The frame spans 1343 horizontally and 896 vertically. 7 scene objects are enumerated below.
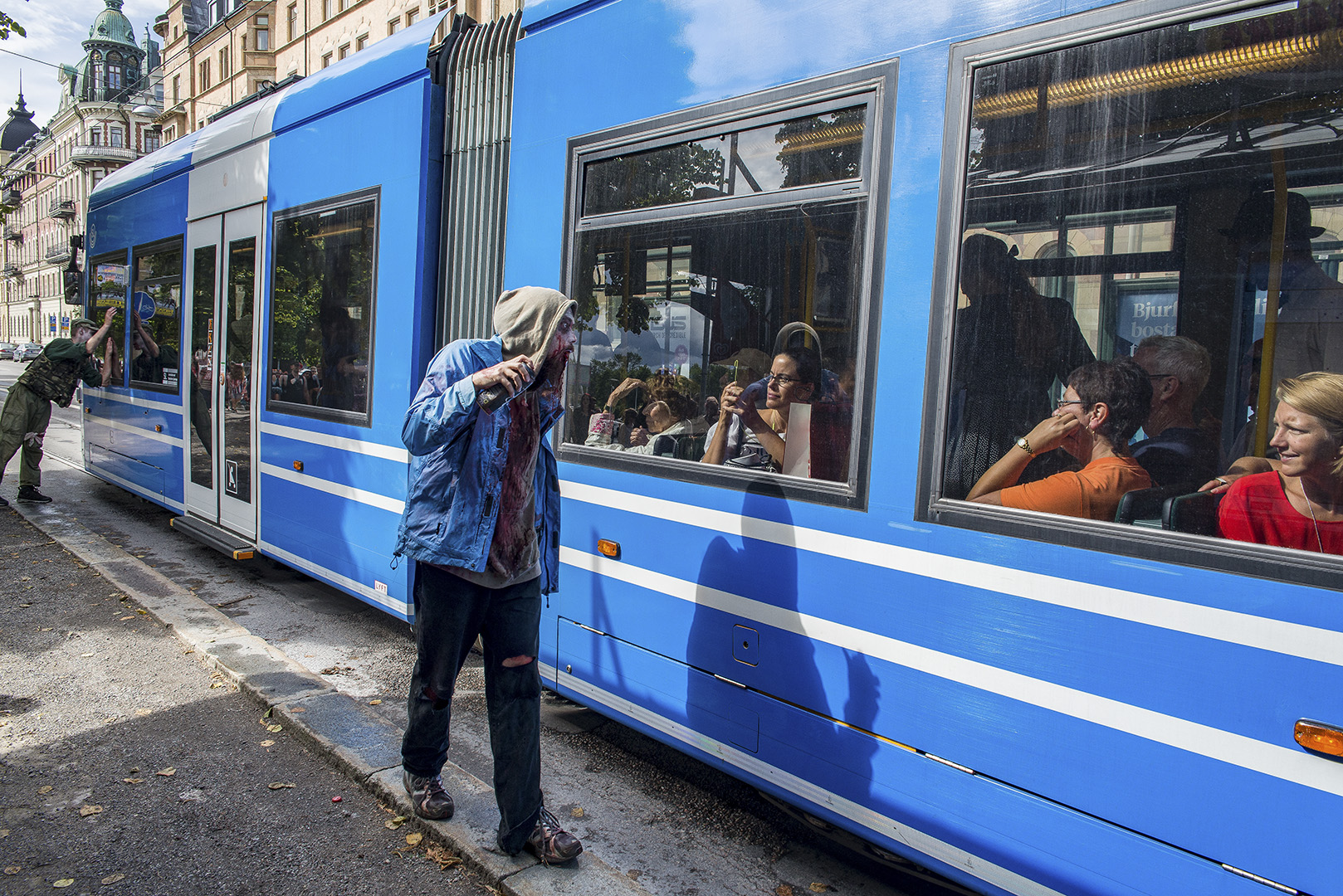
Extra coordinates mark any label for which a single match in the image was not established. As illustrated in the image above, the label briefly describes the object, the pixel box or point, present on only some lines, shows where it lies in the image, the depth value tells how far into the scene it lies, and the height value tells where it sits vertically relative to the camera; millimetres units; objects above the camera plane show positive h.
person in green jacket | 9305 -370
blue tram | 1924 +93
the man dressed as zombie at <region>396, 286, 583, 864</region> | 2611 -474
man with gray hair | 2002 +14
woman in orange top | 2111 -60
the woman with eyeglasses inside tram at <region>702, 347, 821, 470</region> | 2803 -54
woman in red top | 1824 -105
